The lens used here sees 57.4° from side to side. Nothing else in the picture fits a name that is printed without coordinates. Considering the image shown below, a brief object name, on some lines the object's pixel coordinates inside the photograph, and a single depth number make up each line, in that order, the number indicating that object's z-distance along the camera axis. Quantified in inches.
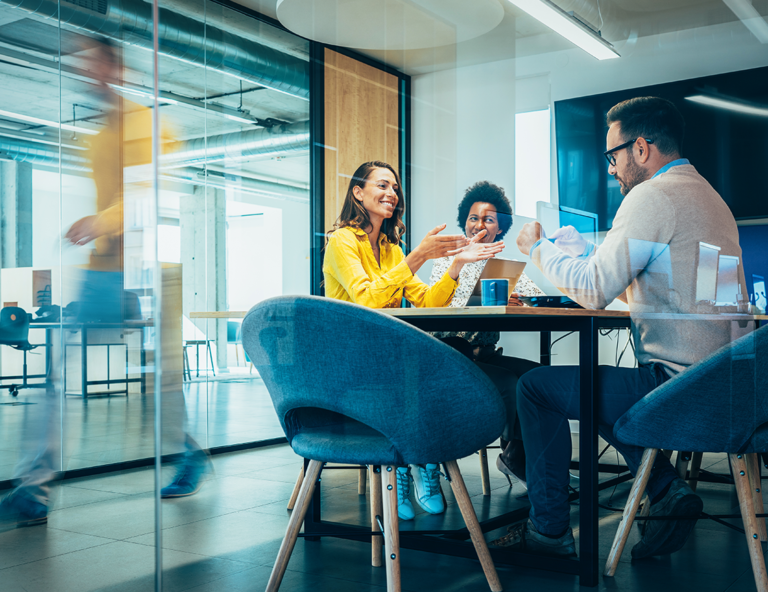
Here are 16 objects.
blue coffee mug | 73.2
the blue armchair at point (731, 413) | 60.1
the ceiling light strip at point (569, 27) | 68.7
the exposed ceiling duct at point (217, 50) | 72.4
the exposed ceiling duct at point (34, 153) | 87.0
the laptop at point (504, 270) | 76.2
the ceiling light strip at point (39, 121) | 85.3
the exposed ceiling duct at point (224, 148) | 71.1
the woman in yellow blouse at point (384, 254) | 77.5
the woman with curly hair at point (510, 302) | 73.0
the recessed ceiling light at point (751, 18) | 59.7
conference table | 67.2
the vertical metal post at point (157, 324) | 70.3
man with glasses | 62.7
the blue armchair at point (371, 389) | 55.7
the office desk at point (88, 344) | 73.9
